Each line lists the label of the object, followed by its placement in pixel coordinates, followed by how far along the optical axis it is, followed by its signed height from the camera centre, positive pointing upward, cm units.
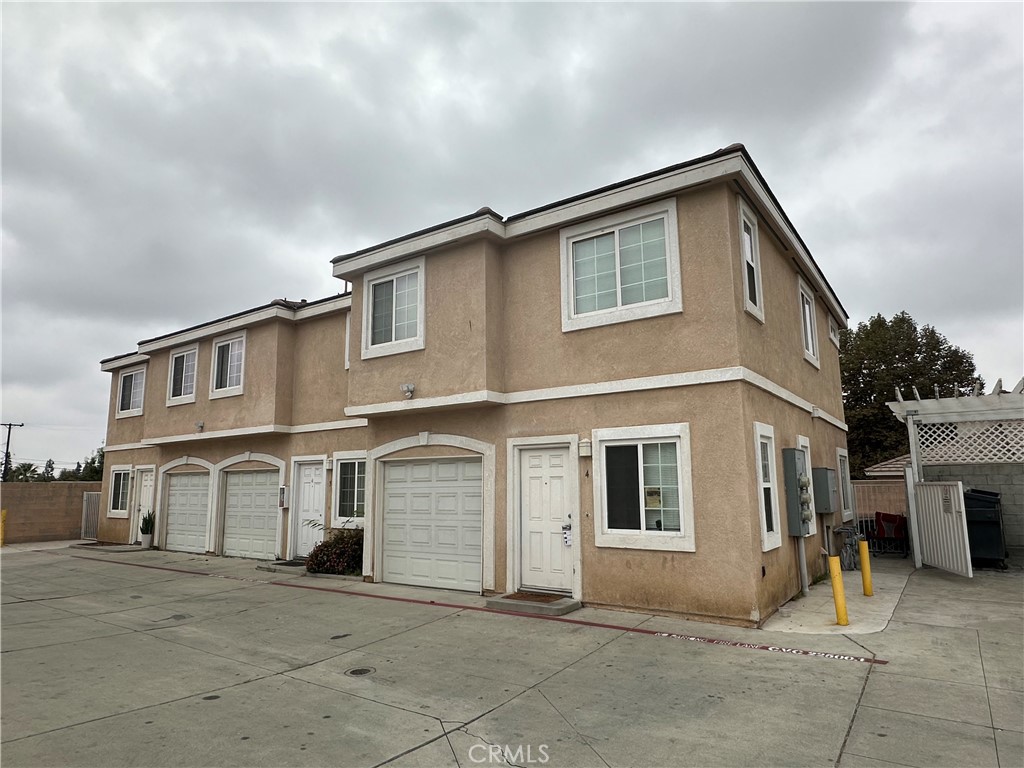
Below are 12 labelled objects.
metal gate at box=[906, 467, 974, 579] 1062 -88
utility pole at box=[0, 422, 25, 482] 4466 +224
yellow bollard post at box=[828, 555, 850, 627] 751 -138
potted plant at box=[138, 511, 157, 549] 1783 -123
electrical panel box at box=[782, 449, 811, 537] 921 -22
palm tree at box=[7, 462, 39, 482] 4828 +134
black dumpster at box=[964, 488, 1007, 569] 1169 -97
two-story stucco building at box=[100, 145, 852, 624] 808 +131
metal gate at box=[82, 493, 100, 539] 2152 -91
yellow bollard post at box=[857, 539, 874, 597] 927 -134
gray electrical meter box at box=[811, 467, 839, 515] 1059 -16
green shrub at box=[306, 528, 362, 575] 1210 -139
